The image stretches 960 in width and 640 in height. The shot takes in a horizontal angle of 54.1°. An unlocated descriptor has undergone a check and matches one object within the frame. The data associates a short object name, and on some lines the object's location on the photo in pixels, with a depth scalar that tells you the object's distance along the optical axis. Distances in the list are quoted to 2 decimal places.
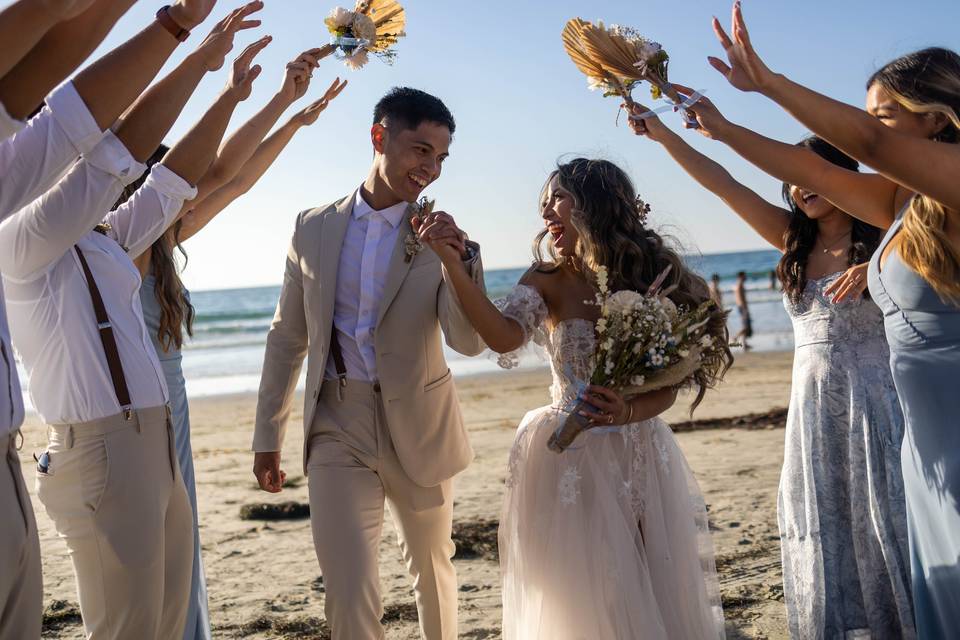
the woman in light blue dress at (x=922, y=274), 3.19
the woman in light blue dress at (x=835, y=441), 4.95
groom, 4.54
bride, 4.25
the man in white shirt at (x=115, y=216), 2.29
